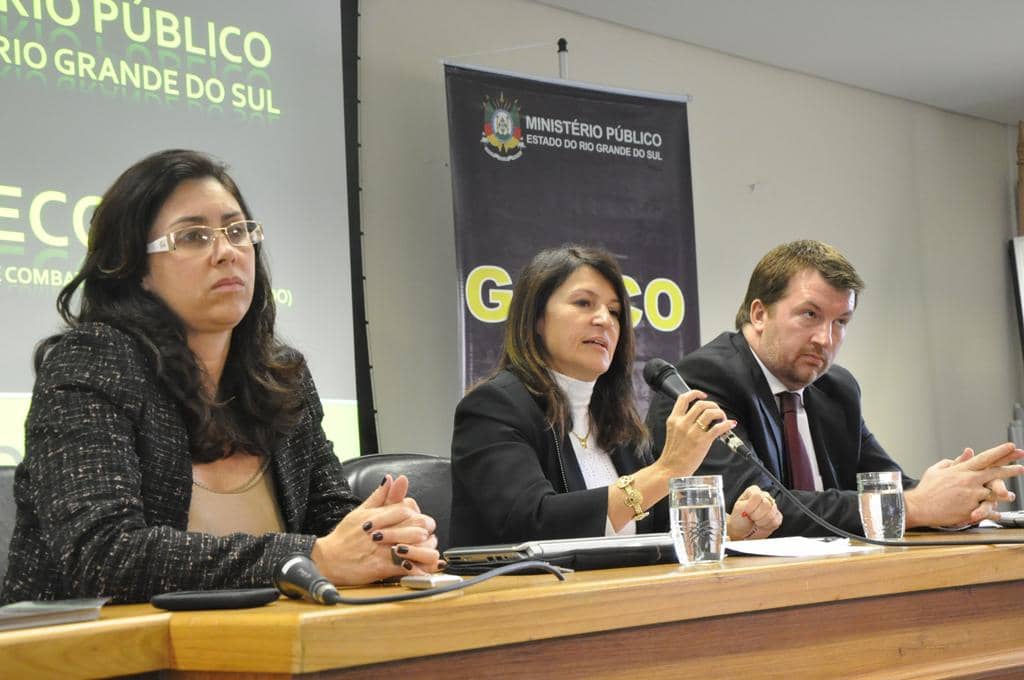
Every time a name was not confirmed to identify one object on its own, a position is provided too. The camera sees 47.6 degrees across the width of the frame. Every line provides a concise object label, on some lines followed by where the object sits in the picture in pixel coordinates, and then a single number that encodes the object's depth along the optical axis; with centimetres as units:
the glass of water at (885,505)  193
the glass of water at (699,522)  152
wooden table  97
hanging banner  391
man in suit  263
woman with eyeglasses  136
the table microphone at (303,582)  106
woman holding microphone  197
